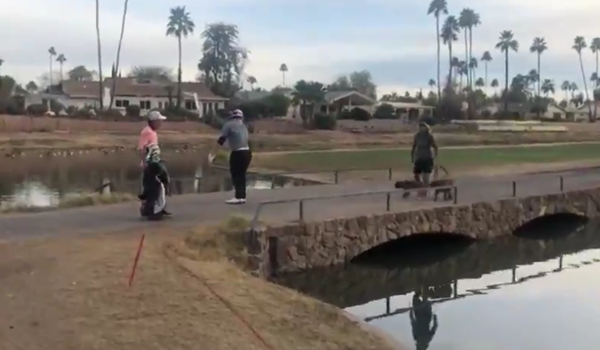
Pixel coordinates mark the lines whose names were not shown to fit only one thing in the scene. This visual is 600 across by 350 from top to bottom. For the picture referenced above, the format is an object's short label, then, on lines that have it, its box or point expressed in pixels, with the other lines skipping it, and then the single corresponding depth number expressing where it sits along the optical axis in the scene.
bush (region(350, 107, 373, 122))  78.44
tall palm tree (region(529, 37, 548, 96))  142.00
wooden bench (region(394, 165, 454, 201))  17.97
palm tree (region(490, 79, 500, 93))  157.25
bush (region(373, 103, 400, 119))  85.57
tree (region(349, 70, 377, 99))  120.81
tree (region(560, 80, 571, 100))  176.12
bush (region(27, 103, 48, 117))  70.81
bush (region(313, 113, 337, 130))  69.50
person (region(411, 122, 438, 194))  17.56
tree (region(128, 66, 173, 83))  105.86
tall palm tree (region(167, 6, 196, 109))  101.69
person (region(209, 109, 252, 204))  13.87
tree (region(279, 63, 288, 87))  142.50
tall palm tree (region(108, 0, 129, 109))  79.41
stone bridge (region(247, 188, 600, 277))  13.05
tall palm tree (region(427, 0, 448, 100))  115.94
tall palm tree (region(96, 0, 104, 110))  76.62
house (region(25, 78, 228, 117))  84.56
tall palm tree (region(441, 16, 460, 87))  118.62
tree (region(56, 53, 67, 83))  139.20
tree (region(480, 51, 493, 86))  151.00
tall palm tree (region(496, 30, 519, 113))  135.88
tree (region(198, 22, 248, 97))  99.62
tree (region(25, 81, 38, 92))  111.86
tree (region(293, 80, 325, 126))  82.12
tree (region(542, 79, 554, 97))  156.38
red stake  8.73
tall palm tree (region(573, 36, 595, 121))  135.12
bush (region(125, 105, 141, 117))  74.69
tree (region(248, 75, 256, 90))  116.94
